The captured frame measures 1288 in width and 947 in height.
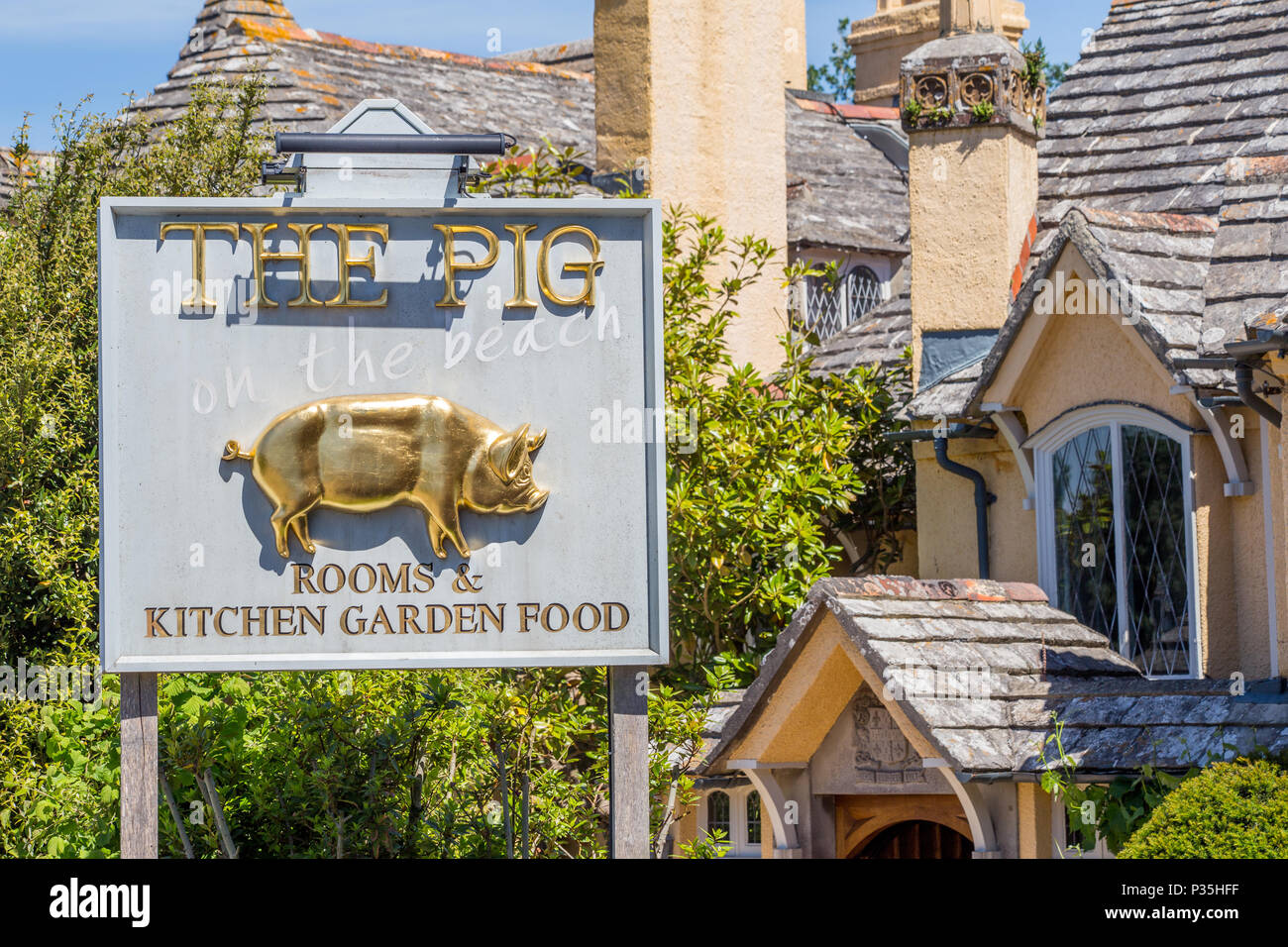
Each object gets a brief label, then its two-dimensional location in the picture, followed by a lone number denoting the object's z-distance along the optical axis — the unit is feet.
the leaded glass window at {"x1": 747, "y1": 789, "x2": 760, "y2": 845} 48.44
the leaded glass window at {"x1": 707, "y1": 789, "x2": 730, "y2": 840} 48.73
